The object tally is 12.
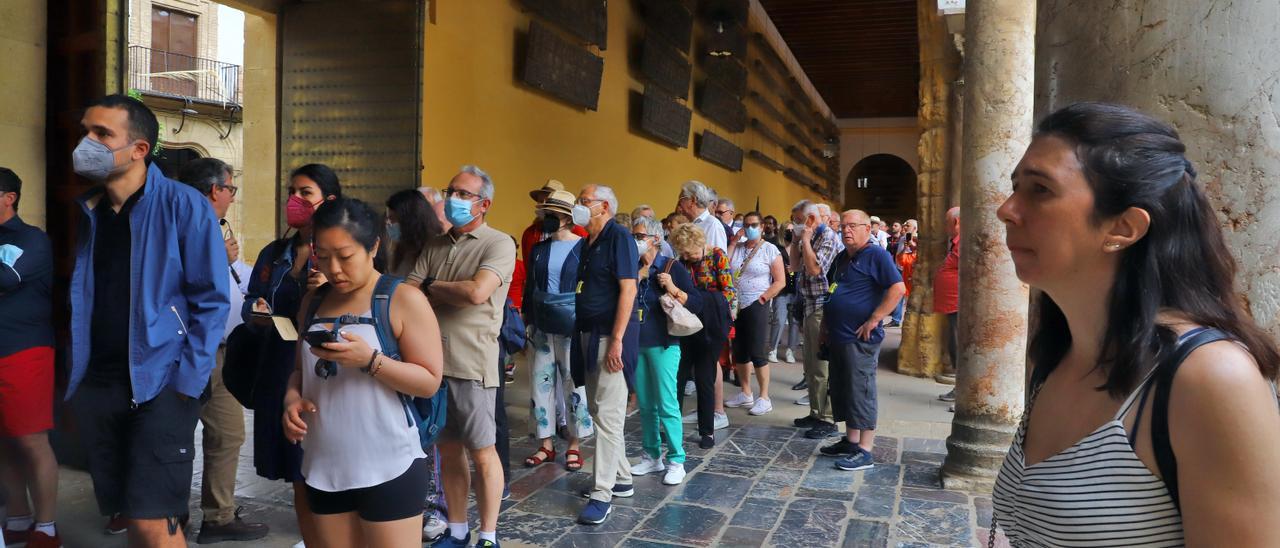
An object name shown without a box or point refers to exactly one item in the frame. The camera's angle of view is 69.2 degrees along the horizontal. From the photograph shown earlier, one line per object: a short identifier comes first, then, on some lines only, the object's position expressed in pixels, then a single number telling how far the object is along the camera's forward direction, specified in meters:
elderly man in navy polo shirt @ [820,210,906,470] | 5.73
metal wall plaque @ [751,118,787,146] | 20.03
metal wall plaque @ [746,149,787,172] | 20.16
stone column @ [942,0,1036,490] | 5.41
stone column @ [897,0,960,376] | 9.53
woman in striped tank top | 1.11
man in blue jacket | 2.80
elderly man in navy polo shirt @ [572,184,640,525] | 4.59
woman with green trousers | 5.12
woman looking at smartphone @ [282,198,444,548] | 2.62
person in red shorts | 3.74
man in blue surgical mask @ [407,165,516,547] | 3.85
